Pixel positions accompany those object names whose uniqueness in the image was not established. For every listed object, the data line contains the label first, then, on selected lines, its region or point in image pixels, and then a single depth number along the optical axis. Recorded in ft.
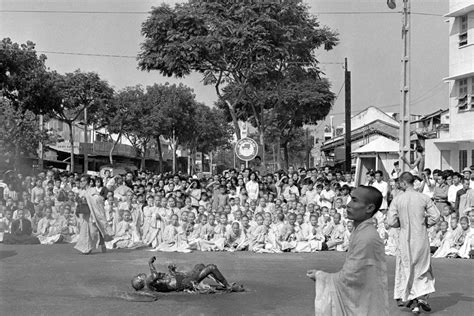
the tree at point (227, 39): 73.41
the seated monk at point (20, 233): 55.26
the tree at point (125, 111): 164.55
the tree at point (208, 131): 195.52
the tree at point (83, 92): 130.37
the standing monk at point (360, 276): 16.39
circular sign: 66.85
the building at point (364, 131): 174.38
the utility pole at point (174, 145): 179.85
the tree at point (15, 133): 123.06
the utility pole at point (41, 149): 122.95
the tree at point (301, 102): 107.80
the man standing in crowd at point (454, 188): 54.60
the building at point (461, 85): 92.07
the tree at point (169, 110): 168.66
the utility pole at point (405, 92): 49.03
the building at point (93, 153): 191.91
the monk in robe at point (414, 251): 29.12
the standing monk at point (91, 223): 48.65
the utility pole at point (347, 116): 93.20
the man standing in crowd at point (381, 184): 57.52
